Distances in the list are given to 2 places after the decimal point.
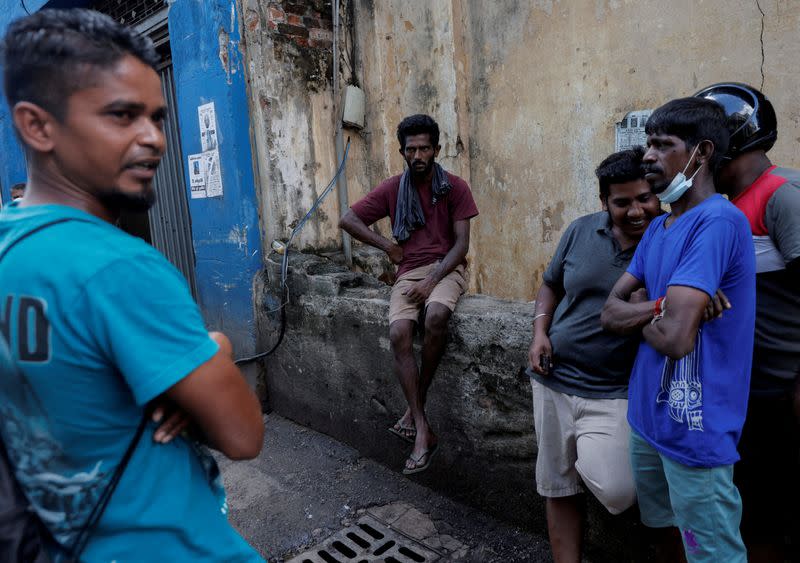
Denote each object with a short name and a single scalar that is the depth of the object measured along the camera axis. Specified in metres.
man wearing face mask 1.60
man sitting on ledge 3.02
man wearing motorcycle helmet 1.80
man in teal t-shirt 0.89
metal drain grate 2.79
